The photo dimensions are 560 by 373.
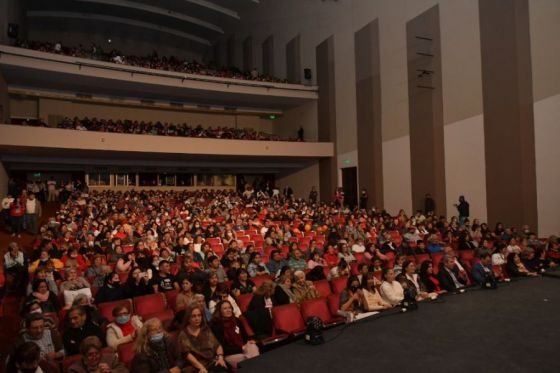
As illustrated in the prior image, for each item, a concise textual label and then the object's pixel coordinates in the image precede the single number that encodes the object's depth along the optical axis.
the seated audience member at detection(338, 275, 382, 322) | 5.48
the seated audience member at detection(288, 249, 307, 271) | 7.30
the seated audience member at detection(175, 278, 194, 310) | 4.73
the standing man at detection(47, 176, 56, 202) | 16.61
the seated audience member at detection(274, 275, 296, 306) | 5.45
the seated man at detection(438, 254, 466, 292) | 6.78
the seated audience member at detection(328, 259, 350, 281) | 6.70
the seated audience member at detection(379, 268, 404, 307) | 5.91
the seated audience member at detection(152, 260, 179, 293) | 5.82
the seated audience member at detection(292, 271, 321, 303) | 5.63
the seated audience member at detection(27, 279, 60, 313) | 4.83
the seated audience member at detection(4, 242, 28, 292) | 6.38
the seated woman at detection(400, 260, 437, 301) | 6.24
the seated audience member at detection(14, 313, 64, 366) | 3.67
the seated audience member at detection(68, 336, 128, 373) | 3.19
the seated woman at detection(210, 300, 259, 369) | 4.20
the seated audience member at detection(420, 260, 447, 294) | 6.67
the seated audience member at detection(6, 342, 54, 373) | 3.04
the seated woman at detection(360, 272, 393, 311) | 5.69
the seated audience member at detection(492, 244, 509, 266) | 7.96
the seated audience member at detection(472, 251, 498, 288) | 7.00
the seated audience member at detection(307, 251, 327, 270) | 7.34
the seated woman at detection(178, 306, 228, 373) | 3.71
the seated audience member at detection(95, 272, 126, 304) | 5.33
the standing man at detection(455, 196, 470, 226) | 12.20
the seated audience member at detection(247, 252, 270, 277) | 6.92
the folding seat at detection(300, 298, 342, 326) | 5.20
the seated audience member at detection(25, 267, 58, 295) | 5.20
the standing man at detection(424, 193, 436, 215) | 13.41
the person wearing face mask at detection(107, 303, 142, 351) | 4.11
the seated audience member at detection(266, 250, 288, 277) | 7.37
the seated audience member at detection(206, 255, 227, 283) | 6.41
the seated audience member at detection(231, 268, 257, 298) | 5.78
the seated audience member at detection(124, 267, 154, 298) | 5.54
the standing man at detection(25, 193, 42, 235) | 10.64
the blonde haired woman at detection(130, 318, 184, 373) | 3.47
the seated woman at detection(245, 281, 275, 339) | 4.85
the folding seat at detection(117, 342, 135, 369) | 3.71
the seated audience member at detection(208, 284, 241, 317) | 4.99
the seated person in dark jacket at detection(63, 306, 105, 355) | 3.95
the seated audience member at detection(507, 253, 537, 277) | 7.82
